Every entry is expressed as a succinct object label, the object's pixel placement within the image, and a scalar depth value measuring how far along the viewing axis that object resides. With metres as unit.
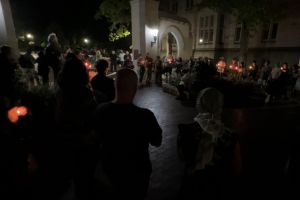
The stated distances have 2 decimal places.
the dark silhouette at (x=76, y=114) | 2.47
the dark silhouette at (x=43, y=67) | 5.70
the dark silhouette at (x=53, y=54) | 5.56
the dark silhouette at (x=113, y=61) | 16.15
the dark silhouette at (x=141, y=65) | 12.22
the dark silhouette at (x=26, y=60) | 7.80
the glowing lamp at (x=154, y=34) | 14.50
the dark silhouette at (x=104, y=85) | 3.24
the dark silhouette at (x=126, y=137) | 1.81
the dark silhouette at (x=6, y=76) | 3.18
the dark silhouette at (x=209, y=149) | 2.17
